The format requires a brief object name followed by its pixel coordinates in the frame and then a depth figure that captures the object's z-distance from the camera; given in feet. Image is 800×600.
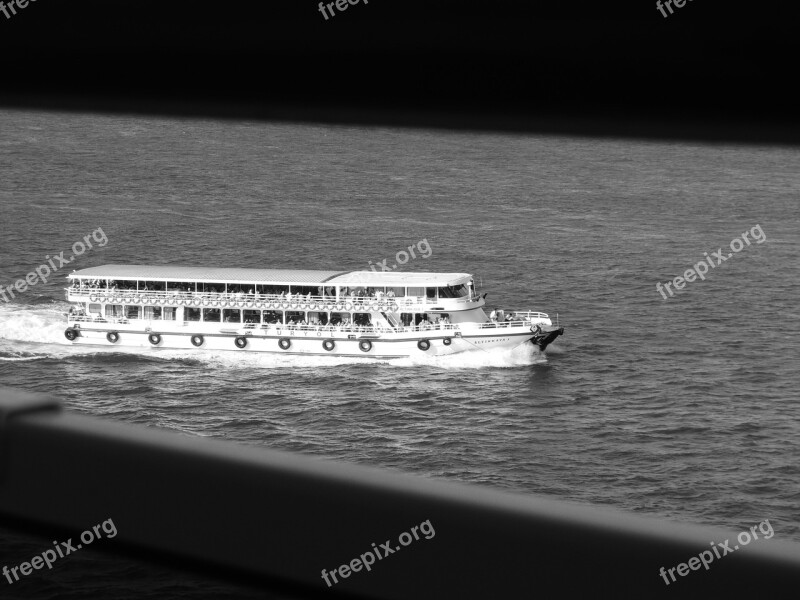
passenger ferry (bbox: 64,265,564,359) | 349.41
